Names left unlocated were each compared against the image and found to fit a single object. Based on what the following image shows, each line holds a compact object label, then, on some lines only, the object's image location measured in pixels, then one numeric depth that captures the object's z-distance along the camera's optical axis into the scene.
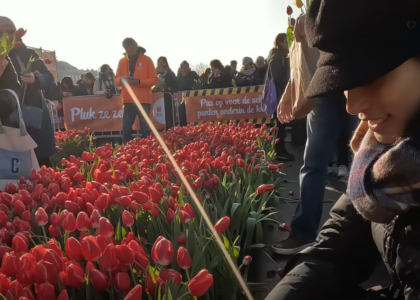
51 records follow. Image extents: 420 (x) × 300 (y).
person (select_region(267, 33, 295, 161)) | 6.20
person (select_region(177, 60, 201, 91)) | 10.43
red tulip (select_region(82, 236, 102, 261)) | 1.14
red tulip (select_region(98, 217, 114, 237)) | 1.31
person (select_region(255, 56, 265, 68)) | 10.74
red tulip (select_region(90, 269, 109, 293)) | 1.15
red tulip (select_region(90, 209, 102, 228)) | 1.45
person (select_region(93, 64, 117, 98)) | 10.34
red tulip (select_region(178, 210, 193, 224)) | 1.57
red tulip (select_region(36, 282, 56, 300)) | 1.08
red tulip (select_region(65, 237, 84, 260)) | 1.19
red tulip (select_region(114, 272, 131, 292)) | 1.15
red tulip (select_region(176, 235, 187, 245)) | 1.50
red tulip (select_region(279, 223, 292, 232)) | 2.20
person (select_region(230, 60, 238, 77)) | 12.37
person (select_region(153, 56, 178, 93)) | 10.30
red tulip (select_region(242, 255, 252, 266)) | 1.56
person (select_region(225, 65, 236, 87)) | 10.04
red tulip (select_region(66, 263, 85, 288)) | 1.12
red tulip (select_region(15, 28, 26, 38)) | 3.34
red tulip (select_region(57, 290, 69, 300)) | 1.05
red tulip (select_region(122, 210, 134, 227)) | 1.51
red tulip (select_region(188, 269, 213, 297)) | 1.05
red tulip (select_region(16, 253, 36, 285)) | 1.10
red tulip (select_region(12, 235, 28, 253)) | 1.36
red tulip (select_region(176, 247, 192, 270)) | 1.19
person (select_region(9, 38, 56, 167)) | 4.02
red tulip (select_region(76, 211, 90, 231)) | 1.43
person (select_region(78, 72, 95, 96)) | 11.61
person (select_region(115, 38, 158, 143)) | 6.35
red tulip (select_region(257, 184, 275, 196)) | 2.14
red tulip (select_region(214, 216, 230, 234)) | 1.45
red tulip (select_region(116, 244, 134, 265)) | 1.15
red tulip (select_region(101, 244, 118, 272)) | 1.13
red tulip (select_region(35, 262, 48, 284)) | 1.10
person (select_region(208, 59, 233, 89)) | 9.84
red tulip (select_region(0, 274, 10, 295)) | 1.08
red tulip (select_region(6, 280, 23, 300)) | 1.07
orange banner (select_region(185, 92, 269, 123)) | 9.31
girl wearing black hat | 0.84
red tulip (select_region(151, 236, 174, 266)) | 1.14
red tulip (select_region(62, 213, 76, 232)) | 1.43
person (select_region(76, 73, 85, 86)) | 12.20
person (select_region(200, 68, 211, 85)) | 10.91
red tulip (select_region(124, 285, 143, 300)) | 0.97
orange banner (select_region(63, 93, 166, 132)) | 10.23
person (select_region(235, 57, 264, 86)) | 9.57
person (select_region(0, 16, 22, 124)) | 3.02
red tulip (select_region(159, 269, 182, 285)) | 1.16
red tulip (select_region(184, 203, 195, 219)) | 1.60
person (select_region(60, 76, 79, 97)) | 11.68
